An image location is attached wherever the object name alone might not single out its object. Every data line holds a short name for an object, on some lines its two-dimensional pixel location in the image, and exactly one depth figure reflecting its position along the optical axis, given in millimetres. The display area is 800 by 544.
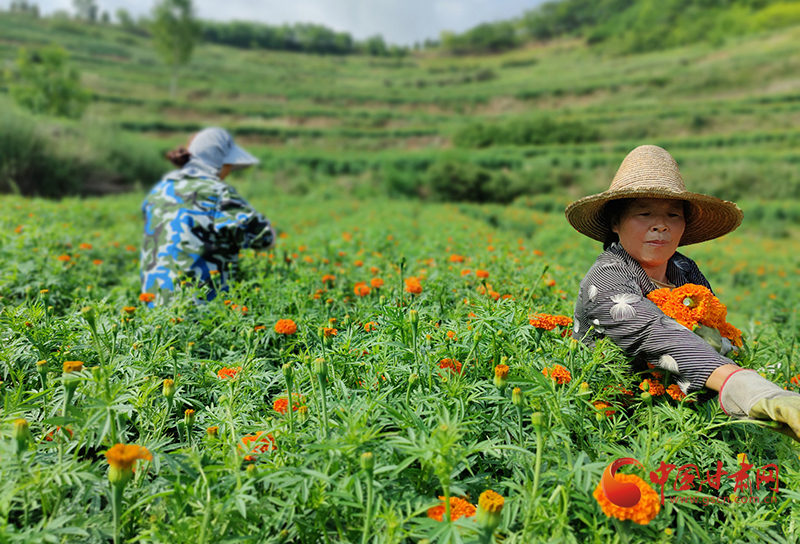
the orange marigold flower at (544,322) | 1371
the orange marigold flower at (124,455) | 842
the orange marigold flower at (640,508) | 852
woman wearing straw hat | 1122
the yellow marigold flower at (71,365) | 1075
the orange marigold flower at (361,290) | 2123
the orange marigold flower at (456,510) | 944
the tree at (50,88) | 20453
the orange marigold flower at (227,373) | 1355
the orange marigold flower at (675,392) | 1263
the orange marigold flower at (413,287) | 1853
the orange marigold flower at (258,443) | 1078
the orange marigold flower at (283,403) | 1224
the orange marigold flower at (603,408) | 1184
